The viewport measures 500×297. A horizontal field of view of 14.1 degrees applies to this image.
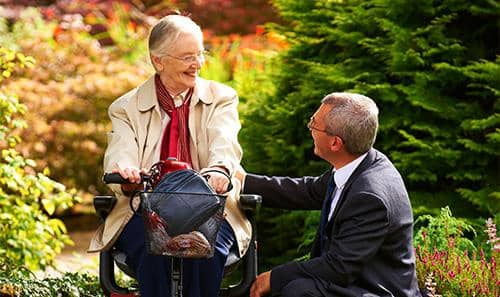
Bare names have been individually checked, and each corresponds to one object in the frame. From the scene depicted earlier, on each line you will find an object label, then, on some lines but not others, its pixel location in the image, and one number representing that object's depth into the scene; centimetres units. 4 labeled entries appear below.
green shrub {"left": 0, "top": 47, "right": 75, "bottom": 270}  1056
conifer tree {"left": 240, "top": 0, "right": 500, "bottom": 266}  990
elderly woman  779
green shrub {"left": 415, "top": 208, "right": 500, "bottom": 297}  806
